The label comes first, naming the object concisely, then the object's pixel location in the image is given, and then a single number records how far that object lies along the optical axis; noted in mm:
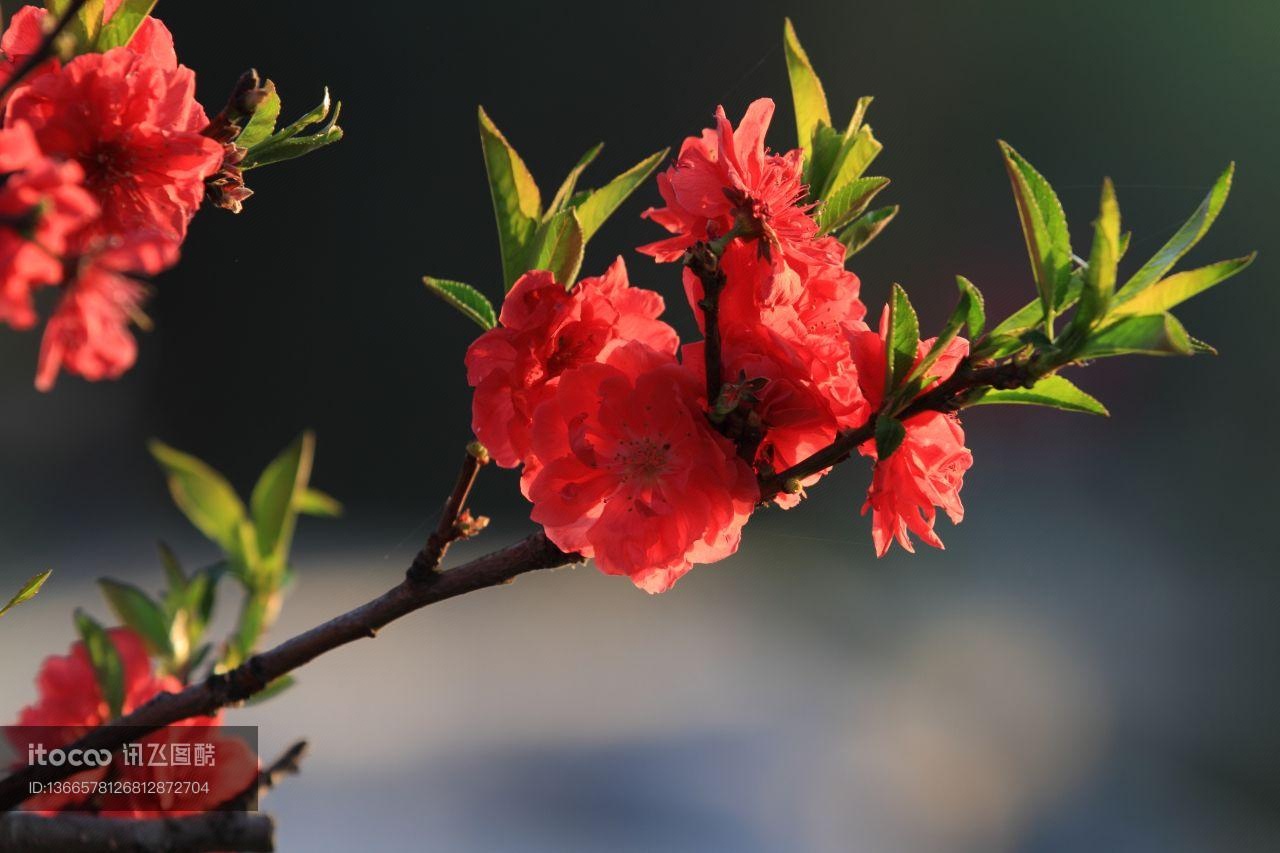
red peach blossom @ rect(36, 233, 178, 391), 1677
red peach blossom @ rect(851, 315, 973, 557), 1744
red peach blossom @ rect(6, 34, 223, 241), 1714
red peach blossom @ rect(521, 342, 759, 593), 1738
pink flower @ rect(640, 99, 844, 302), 1750
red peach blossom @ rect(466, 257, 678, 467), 1753
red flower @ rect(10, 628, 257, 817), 1772
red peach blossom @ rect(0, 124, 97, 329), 1667
